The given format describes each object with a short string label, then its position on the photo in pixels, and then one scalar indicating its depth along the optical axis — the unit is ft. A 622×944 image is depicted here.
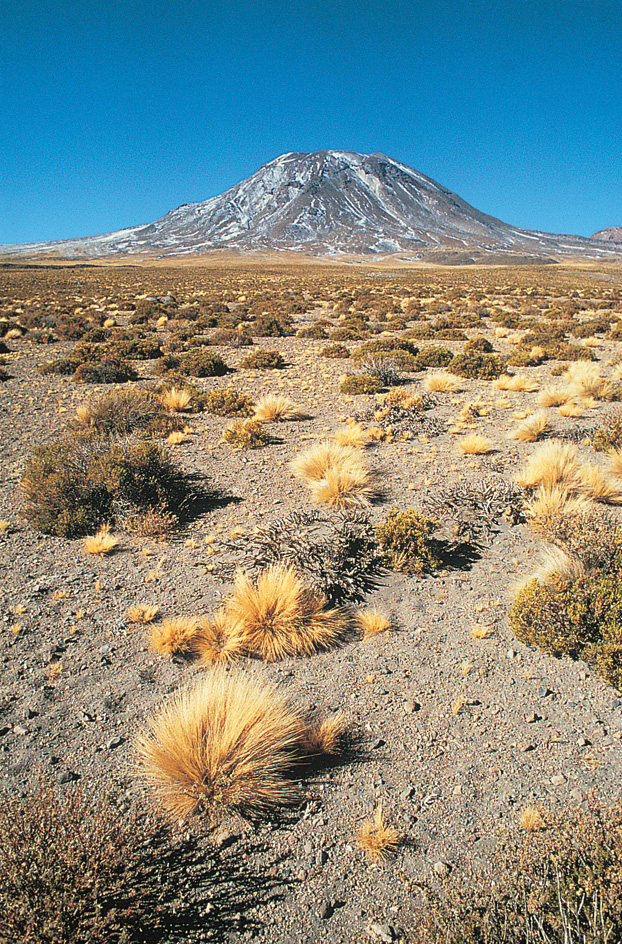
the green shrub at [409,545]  15.67
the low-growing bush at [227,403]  31.96
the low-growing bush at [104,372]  39.60
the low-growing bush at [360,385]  35.65
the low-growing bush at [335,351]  48.42
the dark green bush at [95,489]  17.93
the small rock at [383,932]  6.95
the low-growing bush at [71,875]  6.00
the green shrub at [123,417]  27.31
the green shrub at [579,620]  11.45
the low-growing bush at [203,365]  41.96
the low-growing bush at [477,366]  41.09
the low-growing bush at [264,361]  44.80
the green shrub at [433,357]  44.11
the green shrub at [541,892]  6.28
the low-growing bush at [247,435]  26.27
